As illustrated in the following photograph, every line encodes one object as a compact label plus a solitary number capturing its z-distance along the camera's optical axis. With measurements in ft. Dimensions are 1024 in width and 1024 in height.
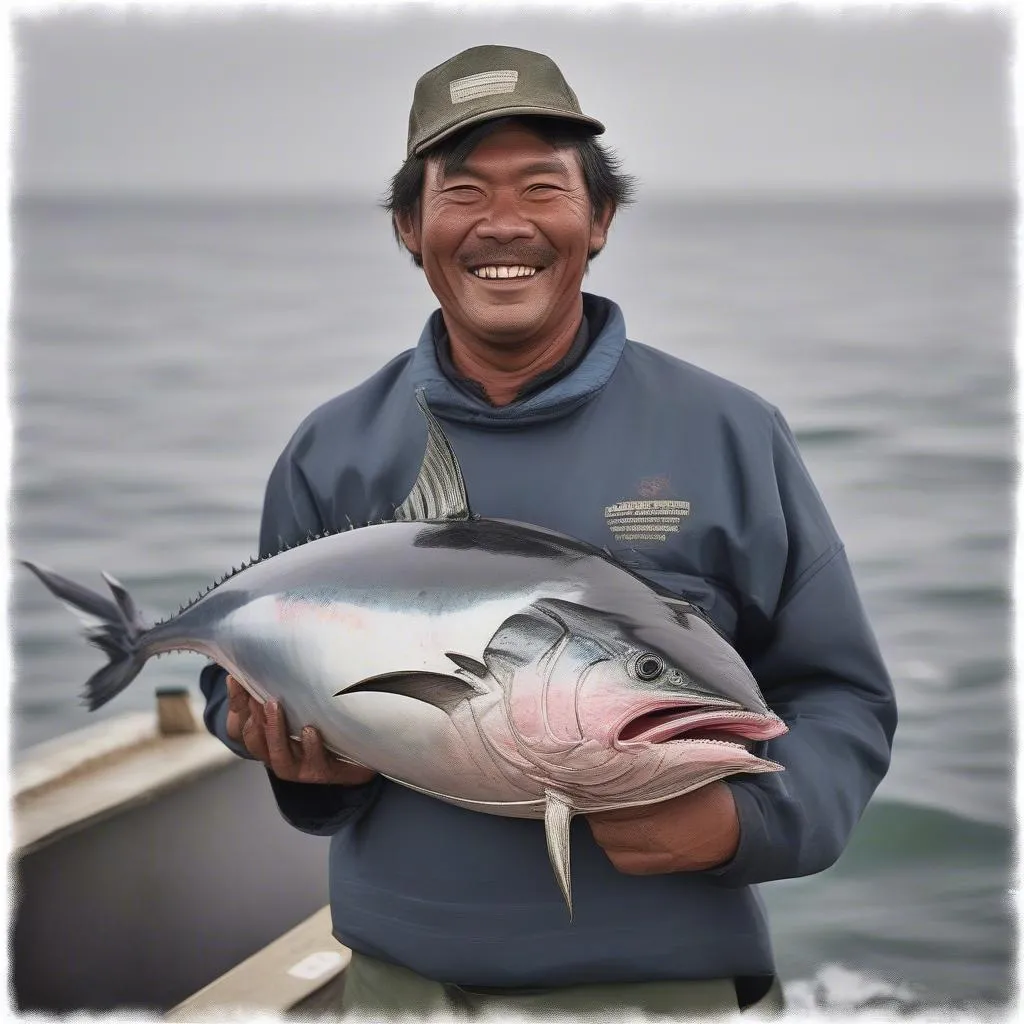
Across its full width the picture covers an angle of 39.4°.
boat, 10.75
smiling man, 6.80
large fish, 5.71
